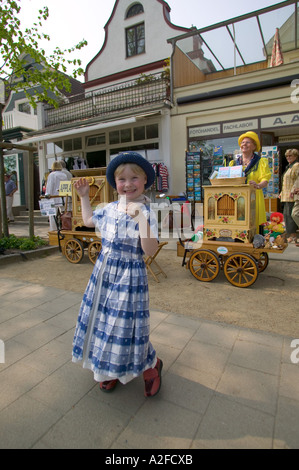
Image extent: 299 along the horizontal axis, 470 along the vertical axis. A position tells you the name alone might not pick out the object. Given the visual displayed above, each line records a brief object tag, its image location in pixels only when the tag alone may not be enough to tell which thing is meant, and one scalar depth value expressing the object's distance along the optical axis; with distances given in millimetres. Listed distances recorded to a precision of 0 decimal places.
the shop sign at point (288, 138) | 9268
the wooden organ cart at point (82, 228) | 5328
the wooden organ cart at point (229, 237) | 3953
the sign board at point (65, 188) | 5637
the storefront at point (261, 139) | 8828
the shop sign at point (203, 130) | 9734
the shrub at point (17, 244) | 6311
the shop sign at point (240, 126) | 9094
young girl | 1810
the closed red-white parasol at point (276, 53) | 9070
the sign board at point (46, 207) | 5922
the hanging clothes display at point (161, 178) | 10227
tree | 6223
